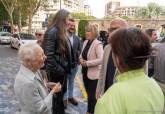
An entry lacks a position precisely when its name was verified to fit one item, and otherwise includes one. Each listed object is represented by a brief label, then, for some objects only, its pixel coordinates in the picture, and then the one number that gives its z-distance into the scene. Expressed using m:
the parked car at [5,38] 15.61
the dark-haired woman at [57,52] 1.95
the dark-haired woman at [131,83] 0.71
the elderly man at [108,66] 1.74
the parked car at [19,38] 10.72
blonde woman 2.32
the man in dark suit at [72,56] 2.24
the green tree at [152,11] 35.58
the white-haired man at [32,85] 1.27
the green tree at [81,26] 20.65
